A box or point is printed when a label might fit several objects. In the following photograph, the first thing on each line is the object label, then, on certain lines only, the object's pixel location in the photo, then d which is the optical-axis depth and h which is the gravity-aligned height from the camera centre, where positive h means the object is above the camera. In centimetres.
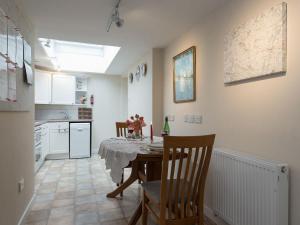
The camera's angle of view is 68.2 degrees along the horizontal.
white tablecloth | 202 -39
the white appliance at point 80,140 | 543 -69
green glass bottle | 301 -24
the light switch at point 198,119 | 272 -8
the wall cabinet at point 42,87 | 527 +59
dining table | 200 -41
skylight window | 532 +139
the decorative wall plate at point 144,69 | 416 +83
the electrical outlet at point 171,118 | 347 -9
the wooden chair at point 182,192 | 154 -61
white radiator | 151 -60
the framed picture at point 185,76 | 286 +51
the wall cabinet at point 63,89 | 550 +58
